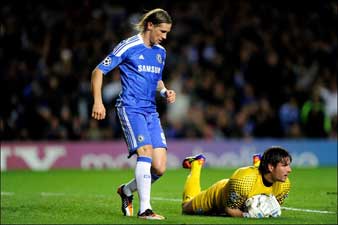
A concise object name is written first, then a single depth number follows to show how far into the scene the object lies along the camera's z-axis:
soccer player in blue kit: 19.94
